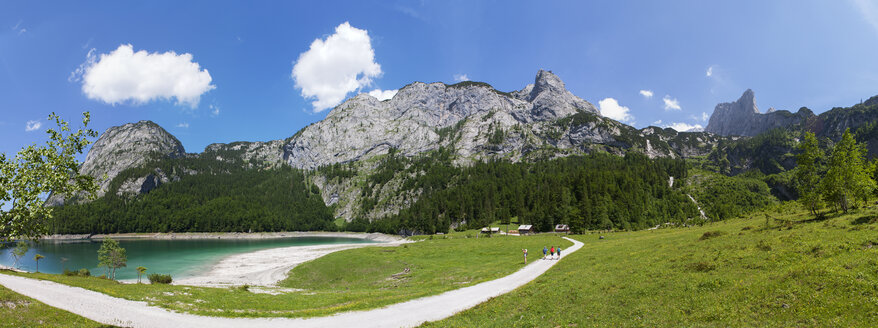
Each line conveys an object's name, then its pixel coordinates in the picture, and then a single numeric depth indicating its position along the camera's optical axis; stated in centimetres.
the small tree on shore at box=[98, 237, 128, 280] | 6544
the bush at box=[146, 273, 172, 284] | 4928
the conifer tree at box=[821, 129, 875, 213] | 3953
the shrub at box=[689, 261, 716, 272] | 2194
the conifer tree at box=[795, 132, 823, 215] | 4366
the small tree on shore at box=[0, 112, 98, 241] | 1670
